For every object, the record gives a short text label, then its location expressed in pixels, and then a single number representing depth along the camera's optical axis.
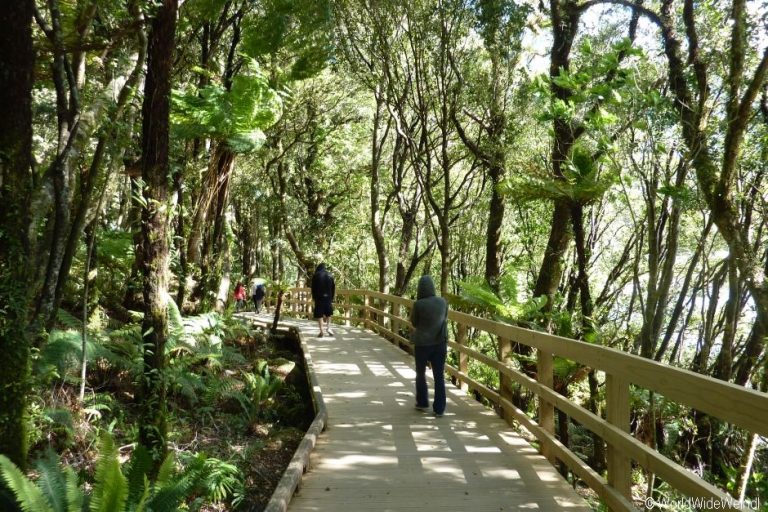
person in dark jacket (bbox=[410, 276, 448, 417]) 6.41
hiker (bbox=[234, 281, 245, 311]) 19.94
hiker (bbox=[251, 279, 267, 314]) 20.00
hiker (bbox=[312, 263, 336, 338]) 12.24
